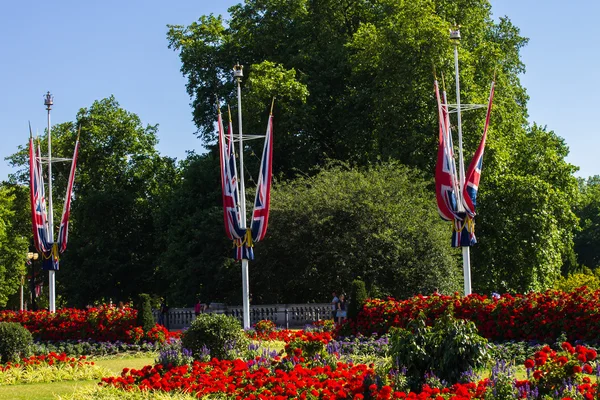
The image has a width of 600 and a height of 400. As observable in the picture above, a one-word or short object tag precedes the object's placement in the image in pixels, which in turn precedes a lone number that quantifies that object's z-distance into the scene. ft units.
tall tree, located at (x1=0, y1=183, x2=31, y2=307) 191.62
